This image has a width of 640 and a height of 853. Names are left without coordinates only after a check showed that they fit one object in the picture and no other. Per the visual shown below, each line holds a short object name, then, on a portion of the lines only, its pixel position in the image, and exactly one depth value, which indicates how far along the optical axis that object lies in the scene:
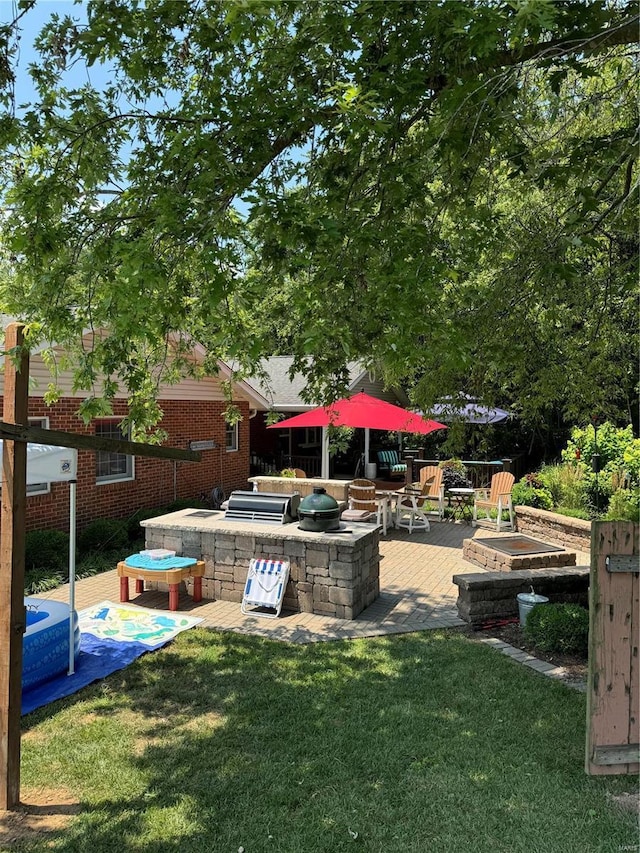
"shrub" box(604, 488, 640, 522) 7.94
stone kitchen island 7.86
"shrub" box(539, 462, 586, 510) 12.48
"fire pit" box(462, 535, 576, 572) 8.99
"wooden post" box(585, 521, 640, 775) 4.12
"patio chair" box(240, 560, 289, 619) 7.95
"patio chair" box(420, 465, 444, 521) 14.37
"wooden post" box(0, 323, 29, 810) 3.92
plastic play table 8.07
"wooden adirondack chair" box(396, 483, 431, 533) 13.44
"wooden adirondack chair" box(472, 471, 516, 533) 13.15
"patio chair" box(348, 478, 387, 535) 12.85
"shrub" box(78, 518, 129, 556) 10.99
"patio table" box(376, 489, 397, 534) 13.18
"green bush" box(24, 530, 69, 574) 9.68
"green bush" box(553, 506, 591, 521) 11.79
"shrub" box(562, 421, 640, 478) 12.84
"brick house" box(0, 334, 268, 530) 10.62
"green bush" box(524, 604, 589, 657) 6.39
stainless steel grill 9.05
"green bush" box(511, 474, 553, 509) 12.98
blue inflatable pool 5.67
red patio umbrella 11.97
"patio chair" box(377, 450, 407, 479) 20.92
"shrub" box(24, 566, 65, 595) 8.81
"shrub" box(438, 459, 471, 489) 16.95
